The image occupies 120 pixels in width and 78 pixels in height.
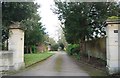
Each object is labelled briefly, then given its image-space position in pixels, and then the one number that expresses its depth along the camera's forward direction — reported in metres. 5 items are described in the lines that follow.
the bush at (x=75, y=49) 17.63
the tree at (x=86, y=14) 8.95
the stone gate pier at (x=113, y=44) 5.22
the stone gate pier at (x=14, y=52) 5.91
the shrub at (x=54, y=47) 43.39
